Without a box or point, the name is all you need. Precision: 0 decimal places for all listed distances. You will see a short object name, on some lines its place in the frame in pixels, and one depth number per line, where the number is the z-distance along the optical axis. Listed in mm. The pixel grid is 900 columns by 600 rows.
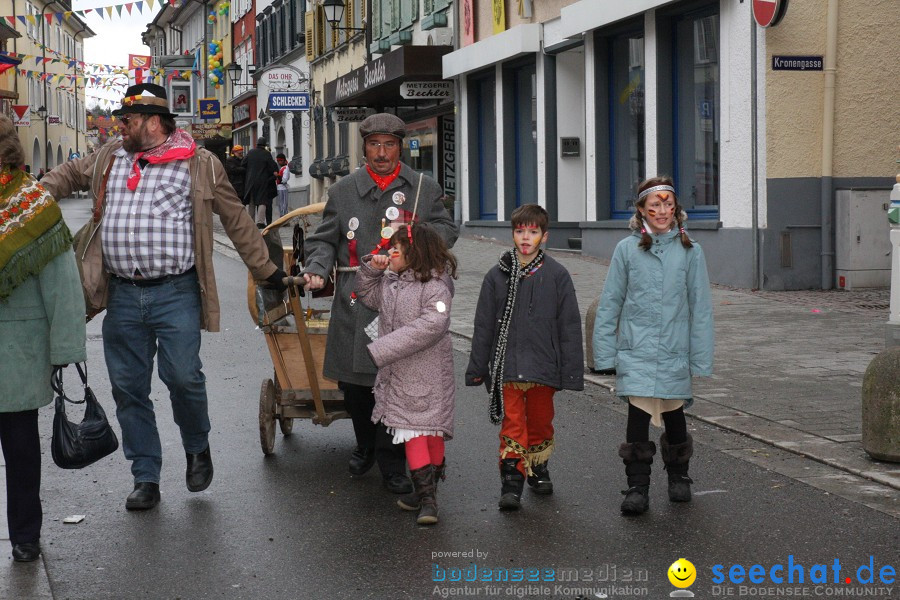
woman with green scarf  9191
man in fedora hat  10722
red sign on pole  26281
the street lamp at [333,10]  53459
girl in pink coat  10198
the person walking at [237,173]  49399
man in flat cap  11119
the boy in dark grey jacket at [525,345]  10623
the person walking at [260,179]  46237
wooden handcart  12431
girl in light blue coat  10510
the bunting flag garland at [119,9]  52562
